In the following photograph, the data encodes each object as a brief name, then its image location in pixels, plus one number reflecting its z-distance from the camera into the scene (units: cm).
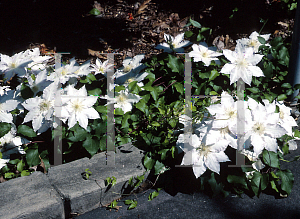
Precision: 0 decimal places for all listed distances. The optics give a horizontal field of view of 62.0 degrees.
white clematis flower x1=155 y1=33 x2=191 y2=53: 201
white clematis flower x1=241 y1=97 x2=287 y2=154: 139
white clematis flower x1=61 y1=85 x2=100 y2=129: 147
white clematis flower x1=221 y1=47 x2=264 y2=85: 164
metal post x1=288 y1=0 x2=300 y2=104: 199
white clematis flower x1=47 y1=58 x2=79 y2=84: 166
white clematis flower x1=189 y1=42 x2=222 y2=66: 186
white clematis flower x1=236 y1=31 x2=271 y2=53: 212
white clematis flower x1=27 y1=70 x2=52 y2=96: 157
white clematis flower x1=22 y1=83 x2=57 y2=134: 147
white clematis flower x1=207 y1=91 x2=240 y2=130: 137
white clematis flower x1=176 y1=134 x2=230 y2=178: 143
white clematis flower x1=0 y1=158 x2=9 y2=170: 164
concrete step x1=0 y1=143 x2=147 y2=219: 145
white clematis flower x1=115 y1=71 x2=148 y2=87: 185
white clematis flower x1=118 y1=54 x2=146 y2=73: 190
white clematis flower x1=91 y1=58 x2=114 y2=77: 189
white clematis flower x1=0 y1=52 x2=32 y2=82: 157
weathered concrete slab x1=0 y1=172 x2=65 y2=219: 141
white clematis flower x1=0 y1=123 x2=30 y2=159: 166
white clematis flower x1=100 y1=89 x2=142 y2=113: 173
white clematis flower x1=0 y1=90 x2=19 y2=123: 153
